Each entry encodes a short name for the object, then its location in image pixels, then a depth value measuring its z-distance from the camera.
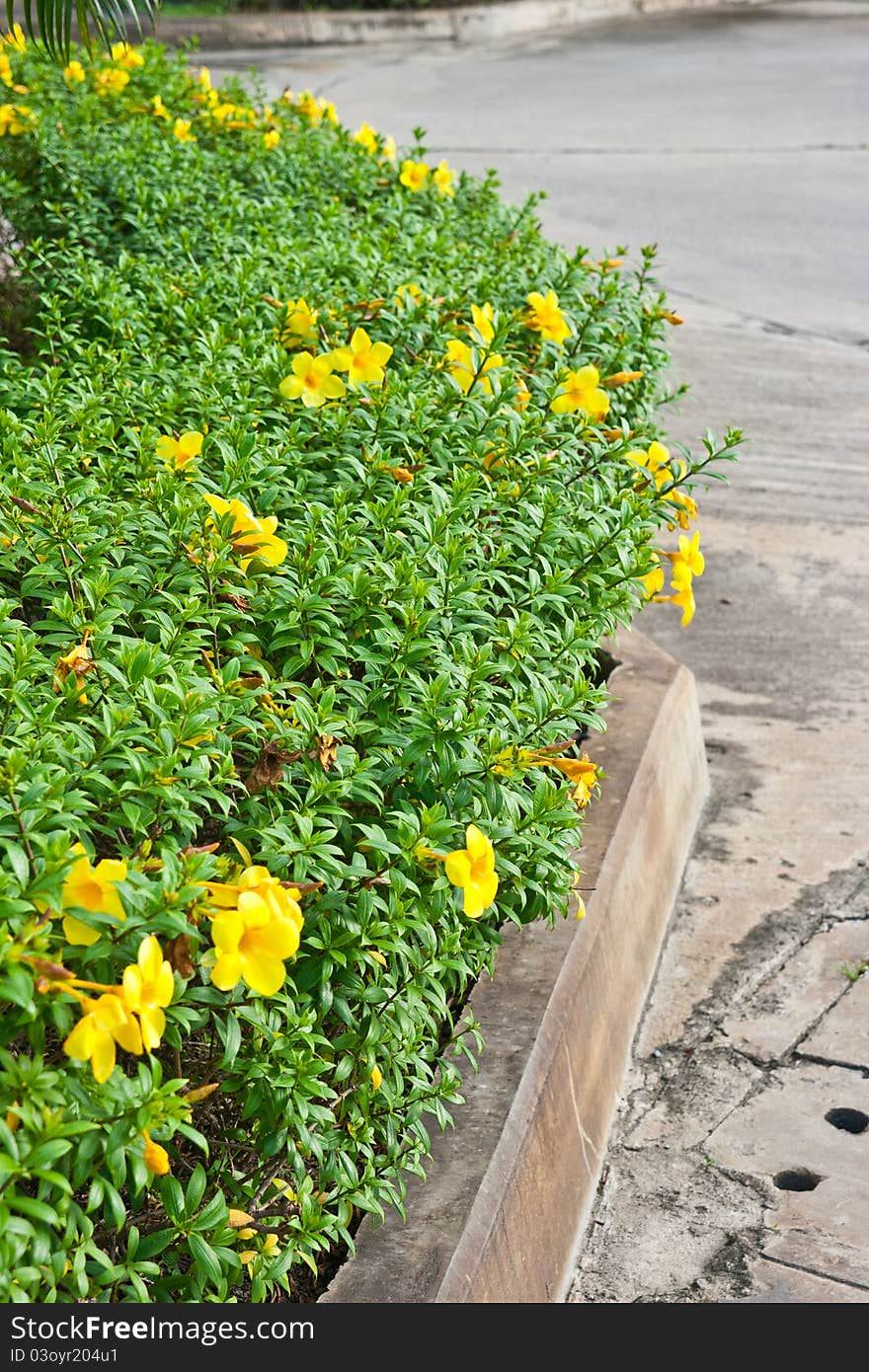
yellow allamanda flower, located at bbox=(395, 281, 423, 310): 3.42
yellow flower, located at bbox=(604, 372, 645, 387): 3.43
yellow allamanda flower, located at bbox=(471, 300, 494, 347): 3.16
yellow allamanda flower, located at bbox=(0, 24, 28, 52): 4.04
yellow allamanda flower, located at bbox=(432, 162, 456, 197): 4.83
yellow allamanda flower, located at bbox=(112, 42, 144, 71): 6.05
